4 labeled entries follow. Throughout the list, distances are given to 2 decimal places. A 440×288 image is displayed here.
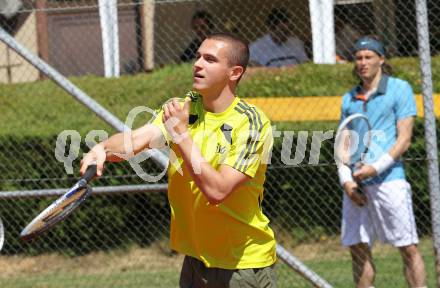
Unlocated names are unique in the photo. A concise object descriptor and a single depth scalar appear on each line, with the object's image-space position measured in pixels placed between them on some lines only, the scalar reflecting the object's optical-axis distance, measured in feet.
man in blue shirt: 46.60
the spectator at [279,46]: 57.93
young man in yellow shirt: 31.09
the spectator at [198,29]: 57.06
